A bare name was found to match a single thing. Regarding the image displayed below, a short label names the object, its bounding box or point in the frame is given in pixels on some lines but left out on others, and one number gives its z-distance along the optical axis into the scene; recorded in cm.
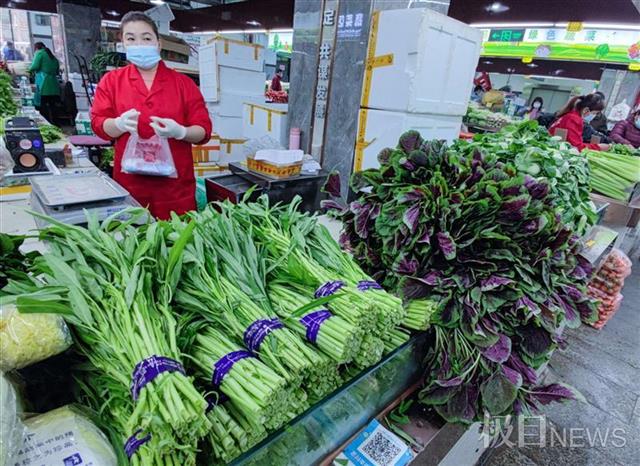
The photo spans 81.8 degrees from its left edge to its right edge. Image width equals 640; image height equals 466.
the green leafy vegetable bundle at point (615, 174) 306
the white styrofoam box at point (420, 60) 336
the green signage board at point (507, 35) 1225
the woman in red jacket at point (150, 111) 211
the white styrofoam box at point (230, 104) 577
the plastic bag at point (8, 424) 54
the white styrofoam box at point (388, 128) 365
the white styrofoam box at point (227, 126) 585
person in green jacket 856
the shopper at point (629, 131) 560
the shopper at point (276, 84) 1148
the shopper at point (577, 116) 427
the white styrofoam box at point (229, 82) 562
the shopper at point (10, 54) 1612
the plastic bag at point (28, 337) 62
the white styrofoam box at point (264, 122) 483
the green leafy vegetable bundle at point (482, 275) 114
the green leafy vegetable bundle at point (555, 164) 177
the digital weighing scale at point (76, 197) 151
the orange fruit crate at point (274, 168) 352
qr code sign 101
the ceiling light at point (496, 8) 665
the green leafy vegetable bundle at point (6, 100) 399
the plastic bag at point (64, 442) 60
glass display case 80
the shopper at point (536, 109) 1093
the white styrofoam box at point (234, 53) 533
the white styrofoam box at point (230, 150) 557
